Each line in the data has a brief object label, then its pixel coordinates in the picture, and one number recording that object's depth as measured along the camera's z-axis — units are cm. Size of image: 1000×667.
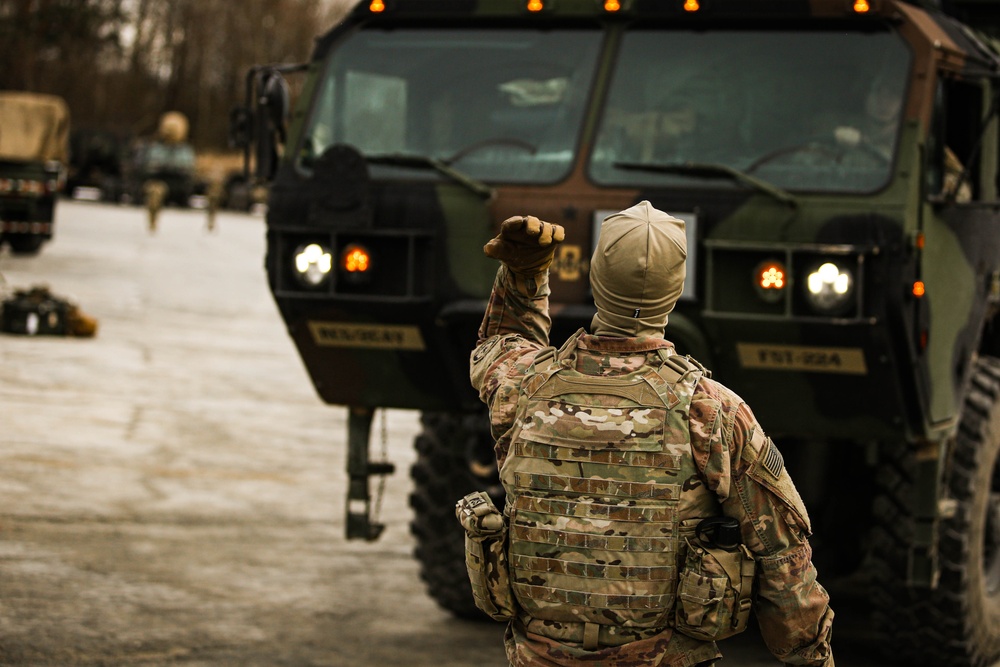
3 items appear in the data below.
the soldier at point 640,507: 570
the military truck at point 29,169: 4111
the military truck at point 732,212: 986
